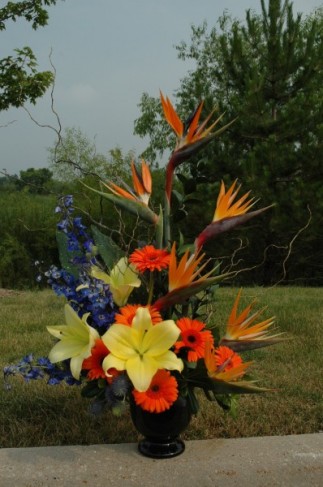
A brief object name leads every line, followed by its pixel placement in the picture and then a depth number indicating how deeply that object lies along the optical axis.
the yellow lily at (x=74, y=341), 1.94
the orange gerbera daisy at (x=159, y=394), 1.85
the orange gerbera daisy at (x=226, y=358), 2.00
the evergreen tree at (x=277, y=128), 9.95
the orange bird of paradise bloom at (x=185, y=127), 2.12
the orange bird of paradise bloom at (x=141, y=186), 2.17
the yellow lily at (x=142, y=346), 1.83
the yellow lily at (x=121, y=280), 2.08
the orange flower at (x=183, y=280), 1.92
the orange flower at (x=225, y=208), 2.13
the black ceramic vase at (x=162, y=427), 2.08
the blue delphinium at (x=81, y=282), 2.08
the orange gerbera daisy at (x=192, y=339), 1.95
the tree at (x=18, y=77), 9.20
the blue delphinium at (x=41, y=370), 2.23
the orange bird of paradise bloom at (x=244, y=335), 2.11
